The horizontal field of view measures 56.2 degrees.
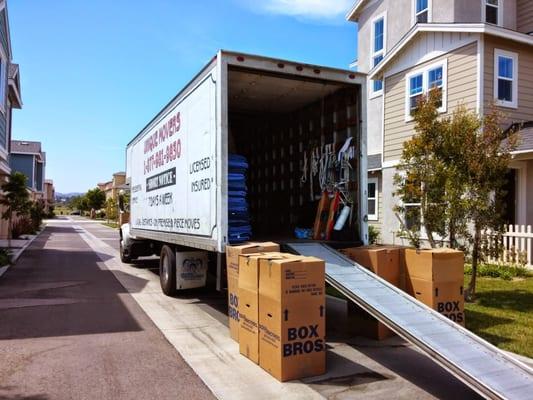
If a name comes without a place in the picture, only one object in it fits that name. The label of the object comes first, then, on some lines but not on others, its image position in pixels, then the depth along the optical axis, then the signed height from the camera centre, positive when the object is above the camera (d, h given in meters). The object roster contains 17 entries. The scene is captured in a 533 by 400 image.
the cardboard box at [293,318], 5.18 -1.13
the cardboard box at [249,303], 5.70 -1.08
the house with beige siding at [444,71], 13.97 +4.33
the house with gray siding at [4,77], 15.32 +4.26
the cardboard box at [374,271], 6.98 -0.85
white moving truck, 7.29 +1.12
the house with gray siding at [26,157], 44.19 +4.72
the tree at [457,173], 8.65 +0.71
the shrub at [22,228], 27.75 -1.14
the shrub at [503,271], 11.58 -1.37
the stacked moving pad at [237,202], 7.52 +0.13
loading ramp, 4.28 -1.25
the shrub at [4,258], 15.09 -1.57
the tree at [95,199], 84.88 +1.74
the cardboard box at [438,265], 6.75 -0.72
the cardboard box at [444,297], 6.72 -1.15
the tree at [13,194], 22.23 +0.65
